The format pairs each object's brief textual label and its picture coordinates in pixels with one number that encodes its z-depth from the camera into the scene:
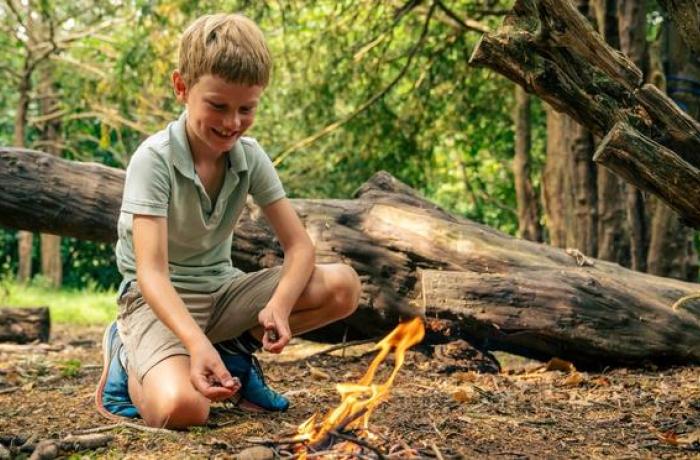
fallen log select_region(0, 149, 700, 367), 4.41
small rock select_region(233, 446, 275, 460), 2.61
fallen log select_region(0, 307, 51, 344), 6.07
